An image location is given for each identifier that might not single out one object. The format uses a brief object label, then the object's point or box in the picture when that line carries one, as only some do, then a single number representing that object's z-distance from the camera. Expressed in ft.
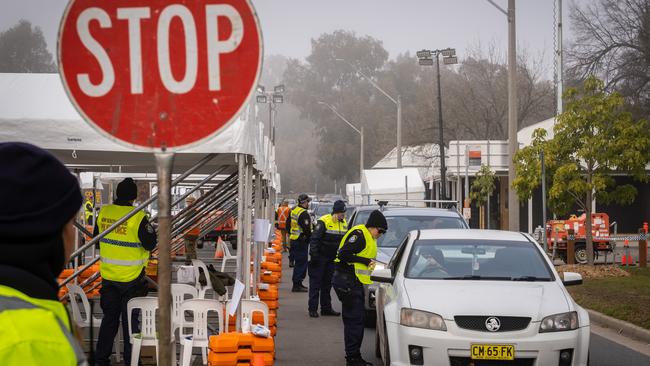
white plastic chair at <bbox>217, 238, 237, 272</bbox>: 76.13
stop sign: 11.99
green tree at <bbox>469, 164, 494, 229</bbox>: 141.38
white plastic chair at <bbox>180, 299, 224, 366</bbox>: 33.14
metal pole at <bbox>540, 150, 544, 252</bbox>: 66.80
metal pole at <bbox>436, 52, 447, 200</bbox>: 126.62
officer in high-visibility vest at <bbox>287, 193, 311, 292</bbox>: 67.97
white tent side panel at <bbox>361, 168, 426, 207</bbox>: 133.80
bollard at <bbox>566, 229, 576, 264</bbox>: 85.91
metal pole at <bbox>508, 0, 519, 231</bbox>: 79.71
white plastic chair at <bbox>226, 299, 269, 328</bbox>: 35.17
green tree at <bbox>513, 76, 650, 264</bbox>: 75.46
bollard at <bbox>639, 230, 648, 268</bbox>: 81.97
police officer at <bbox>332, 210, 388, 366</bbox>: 35.12
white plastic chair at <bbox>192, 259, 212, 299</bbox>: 44.27
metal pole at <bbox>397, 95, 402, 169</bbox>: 161.85
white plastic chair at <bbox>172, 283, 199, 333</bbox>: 36.50
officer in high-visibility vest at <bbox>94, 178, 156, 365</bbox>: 32.22
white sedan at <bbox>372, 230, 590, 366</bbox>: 29.35
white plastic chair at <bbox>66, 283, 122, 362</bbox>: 33.22
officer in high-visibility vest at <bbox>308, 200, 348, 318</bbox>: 52.90
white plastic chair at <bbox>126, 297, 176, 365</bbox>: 32.89
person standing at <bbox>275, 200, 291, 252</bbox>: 104.27
